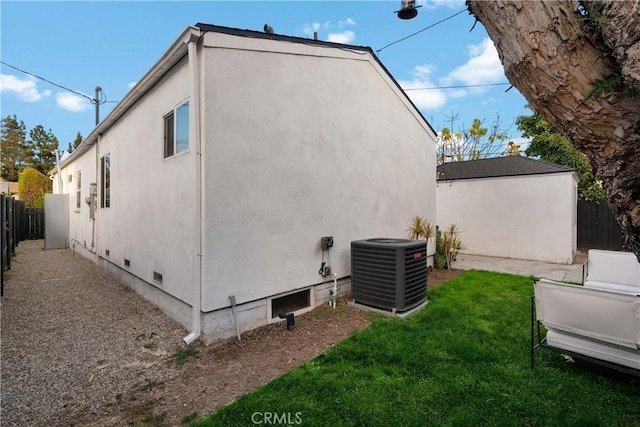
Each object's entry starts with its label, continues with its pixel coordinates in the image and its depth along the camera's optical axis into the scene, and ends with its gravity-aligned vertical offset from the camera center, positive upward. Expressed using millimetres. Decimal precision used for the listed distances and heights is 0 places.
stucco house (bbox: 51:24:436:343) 4012 +512
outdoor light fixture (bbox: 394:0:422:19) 5590 +3529
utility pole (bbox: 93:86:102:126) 14214 +4700
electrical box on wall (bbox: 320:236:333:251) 5242 -656
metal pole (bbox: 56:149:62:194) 14509 +1145
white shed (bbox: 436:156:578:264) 9812 -40
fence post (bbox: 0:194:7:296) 5495 -471
